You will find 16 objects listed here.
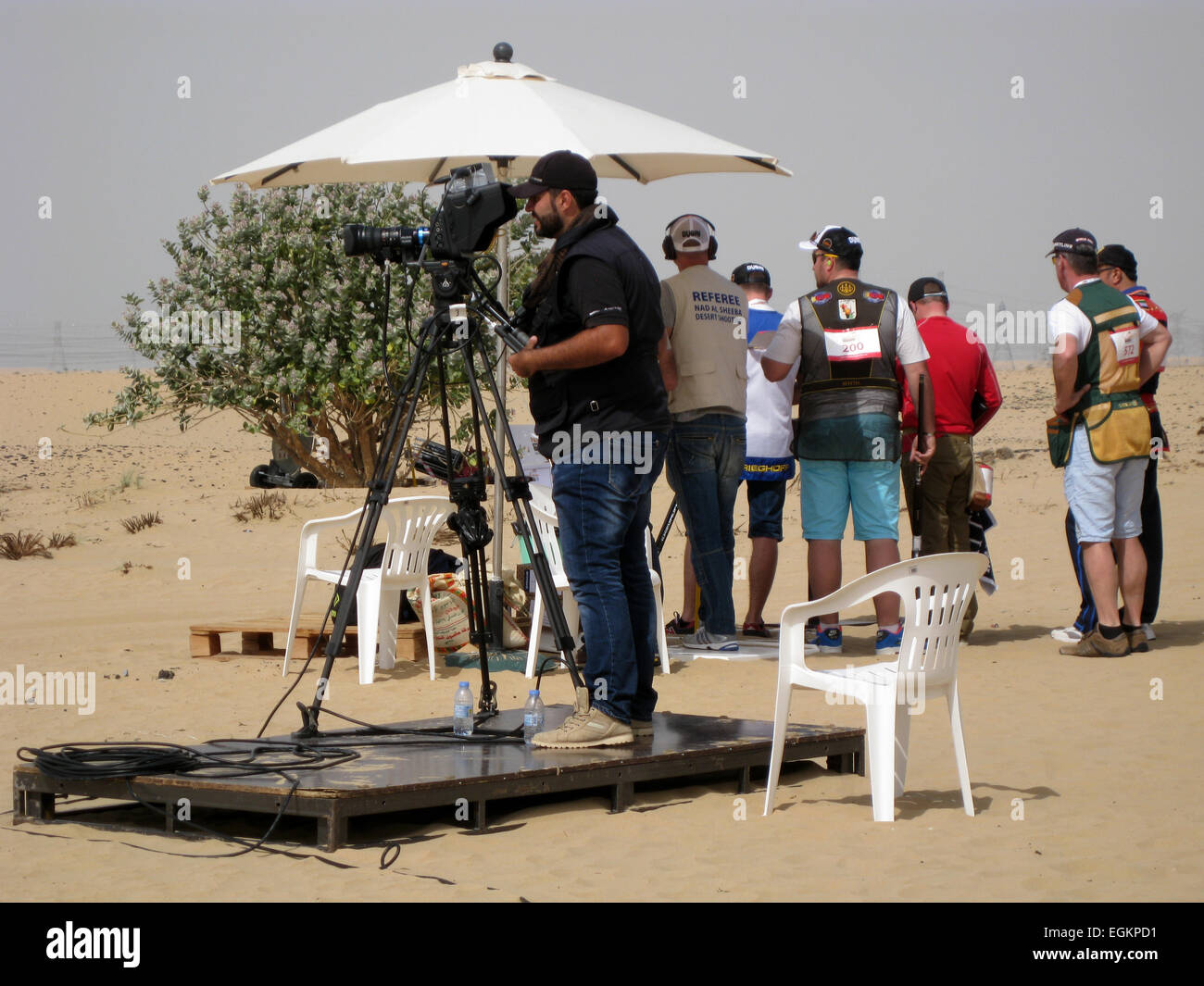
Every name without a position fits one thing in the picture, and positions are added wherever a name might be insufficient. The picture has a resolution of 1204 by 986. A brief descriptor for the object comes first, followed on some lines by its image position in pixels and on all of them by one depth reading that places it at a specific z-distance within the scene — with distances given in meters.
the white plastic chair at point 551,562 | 15.37
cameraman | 9.86
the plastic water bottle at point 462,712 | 11.12
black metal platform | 9.02
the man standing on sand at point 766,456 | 17.08
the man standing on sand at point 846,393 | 15.68
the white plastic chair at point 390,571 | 15.46
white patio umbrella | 14.87
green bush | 29.23
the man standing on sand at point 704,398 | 15.31
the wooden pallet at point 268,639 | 16.69
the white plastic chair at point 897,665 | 9.51
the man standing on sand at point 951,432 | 17.20
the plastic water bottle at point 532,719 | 10.94
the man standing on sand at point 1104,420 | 15.95
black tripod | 10.35
